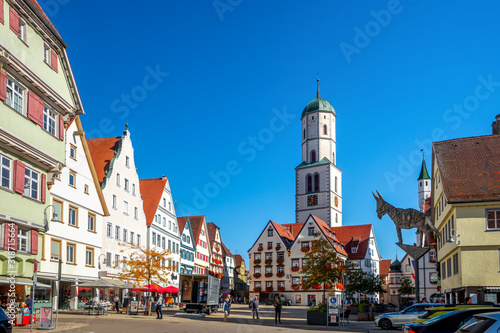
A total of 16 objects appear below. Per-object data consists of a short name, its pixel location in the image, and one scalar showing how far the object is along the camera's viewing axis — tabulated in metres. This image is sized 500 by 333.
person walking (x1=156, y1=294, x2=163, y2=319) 35.50
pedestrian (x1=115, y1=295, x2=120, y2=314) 42.25
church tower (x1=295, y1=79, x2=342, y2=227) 117.94
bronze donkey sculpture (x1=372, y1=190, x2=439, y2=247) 36.38
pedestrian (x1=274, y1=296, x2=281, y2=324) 35.34
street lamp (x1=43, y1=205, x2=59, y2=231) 26.92
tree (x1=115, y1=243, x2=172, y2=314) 46.03
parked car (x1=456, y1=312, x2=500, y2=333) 10.23
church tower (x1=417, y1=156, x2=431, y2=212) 140.84
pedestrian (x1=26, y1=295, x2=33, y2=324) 23.88
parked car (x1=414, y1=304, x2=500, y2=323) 18.93
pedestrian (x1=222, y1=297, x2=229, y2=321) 35.79
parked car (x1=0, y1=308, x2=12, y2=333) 14.30
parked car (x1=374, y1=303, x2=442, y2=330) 30.22
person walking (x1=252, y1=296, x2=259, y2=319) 40.40
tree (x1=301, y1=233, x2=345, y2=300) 44.88
